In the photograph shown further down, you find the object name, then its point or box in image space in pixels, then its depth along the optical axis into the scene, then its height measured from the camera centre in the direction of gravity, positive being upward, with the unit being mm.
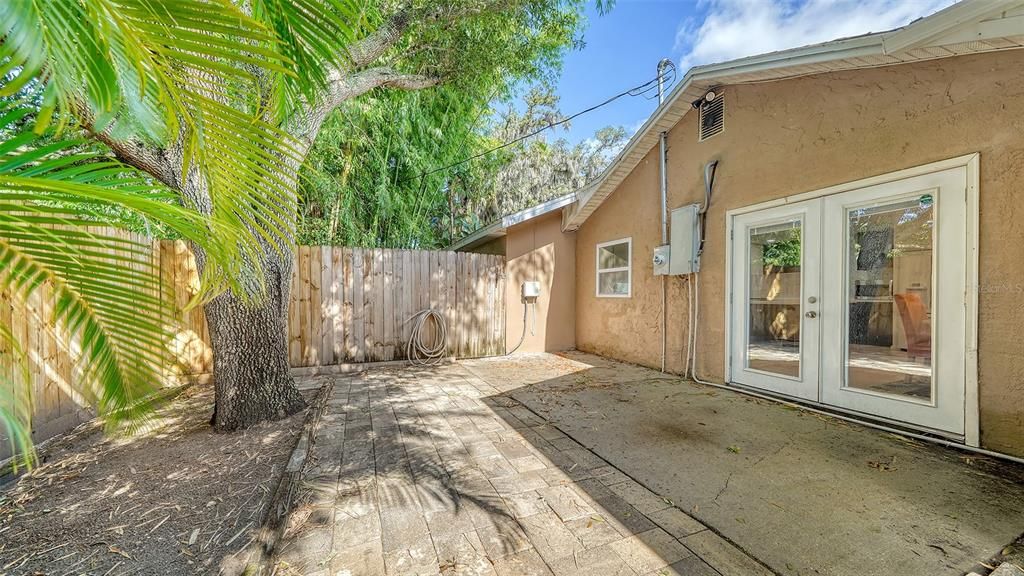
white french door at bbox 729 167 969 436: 2557 -155
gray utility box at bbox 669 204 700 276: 4309 +506
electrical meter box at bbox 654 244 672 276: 4613 +307
